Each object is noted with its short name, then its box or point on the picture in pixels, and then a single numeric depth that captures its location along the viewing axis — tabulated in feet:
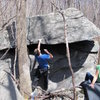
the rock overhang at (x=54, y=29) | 28.78
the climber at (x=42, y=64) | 27.50
